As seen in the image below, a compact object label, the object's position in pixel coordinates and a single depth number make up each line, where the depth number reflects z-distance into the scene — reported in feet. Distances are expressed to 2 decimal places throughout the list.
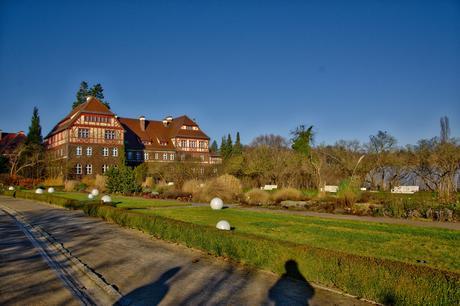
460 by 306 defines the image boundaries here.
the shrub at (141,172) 133.39
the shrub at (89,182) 134.72
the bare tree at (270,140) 272.74
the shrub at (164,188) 108.49
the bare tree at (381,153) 132.28
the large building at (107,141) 177.58
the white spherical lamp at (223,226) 39.17
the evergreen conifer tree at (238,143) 270.10
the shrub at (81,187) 133.04
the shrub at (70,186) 135.54
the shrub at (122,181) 114.11
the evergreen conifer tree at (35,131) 214.87
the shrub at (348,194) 71.72
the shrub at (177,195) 96.36
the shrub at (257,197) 83.55
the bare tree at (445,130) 122.74
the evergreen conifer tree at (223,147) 260.25
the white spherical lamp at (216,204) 69.00
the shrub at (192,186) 97.09
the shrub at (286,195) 84.74
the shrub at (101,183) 123.44
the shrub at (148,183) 124.64
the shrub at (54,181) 152.54
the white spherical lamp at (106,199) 72.28
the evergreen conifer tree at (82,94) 234.58
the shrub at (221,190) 89.74
